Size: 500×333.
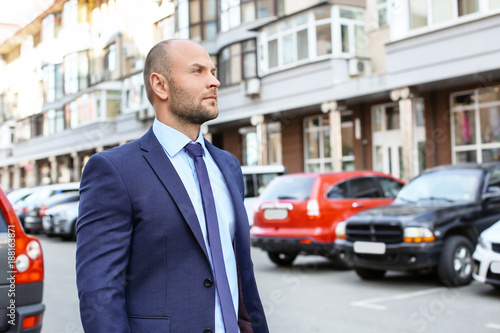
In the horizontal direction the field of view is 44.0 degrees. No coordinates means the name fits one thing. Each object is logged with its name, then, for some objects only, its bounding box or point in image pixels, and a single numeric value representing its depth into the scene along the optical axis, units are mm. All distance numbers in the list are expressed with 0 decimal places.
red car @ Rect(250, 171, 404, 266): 10867
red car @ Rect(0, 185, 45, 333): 4480
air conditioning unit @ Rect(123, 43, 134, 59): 41000
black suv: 8844
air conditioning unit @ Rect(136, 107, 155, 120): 35406
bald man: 2197
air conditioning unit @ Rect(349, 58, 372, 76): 23656
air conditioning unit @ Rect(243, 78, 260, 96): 27312
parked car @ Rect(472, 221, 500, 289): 7957
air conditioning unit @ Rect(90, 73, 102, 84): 46056
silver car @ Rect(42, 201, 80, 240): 18703
